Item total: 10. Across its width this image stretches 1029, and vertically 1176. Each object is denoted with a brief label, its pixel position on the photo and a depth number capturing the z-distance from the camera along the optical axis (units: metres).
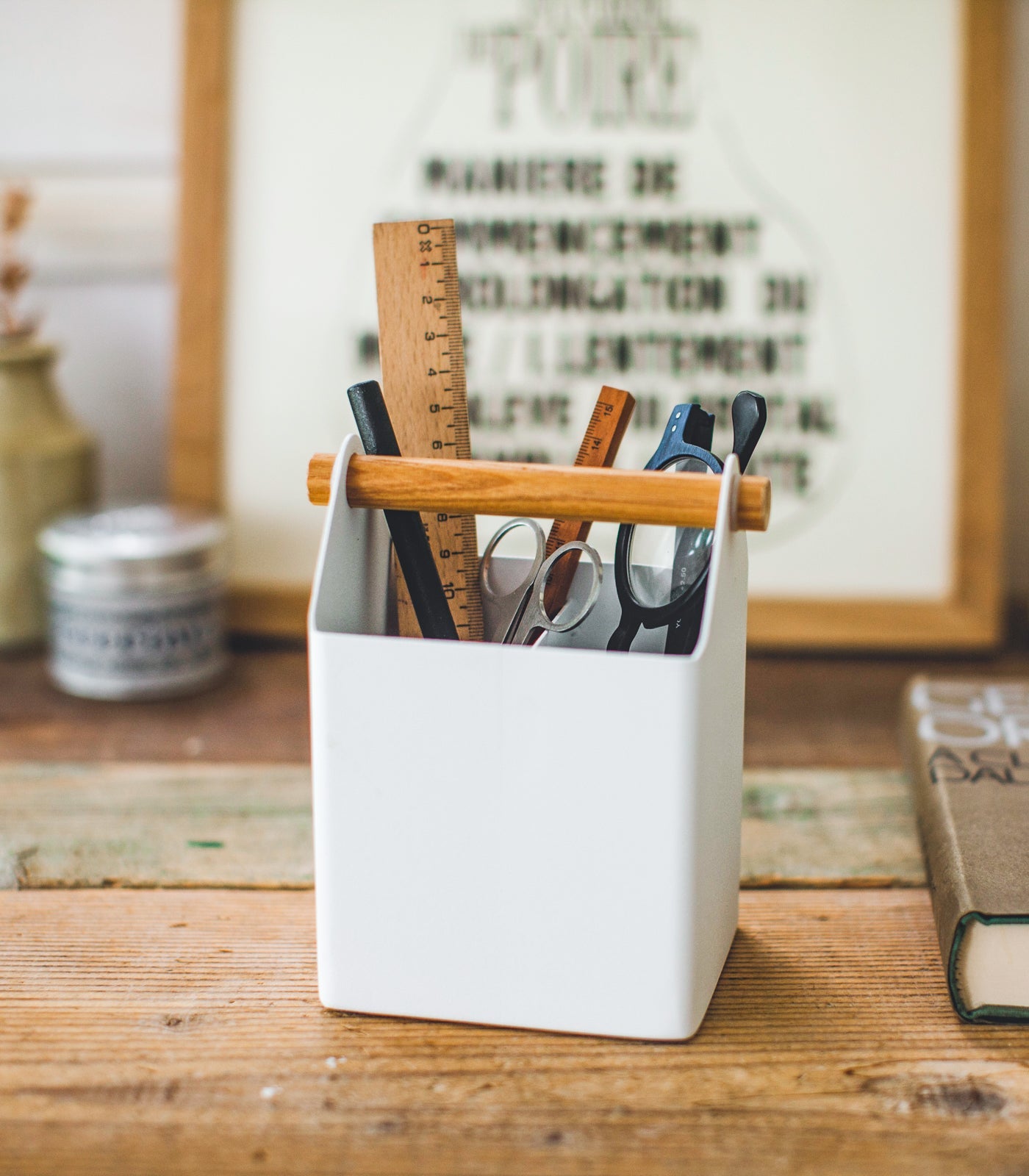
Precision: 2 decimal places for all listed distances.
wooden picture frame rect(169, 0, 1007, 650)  0.78
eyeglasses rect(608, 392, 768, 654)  0.40
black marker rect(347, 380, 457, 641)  0.41
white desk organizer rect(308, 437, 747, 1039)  0.36
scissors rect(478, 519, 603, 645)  0.42
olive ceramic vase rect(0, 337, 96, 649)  0.79
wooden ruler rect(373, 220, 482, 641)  0.42
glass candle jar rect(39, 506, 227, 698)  0.72
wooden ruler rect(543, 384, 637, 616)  0.44
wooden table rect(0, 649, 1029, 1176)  0.34
